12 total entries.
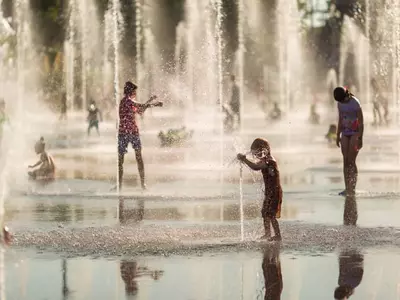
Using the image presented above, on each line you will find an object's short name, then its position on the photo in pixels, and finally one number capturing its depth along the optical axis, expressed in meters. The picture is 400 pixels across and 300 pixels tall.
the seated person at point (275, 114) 48.69
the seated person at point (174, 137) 29.23
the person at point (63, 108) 49.12
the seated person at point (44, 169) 19.70
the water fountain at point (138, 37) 58.13
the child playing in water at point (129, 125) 16.81
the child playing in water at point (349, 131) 16.09
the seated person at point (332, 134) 32.31
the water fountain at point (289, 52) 61.60
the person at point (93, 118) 36.17
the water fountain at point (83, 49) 54.78
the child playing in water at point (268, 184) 11.50
